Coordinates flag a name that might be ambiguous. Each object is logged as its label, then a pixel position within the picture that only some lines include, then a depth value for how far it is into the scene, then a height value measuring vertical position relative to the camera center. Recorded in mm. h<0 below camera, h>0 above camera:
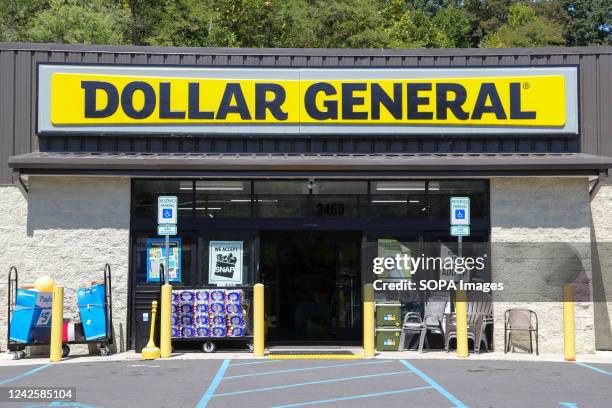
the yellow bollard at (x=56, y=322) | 15977 -1470
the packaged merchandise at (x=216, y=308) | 17281 -1318
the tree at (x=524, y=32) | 57225 +14355
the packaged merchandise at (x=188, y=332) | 17188 -1785
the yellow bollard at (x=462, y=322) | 16391 -1524
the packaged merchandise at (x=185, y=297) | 17281 -1097
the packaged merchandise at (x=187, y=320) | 17219 -1549
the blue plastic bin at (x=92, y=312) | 16781 -1357
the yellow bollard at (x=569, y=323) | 16125 -1523
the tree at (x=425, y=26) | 49469 +14081
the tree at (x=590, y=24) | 64812 +16422
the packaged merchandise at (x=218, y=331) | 17172 -1767
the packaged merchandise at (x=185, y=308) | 17234 -1325
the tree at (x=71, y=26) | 36750 +9289
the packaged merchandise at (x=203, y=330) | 17188 -1755
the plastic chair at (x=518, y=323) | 17375 -1644
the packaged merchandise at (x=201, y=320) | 17203 -1550
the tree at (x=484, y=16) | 66812 +17854
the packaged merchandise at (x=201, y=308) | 17266 -1316
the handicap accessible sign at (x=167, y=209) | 16109 +605
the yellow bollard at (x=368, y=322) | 16375 -1531
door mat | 16359 -2190
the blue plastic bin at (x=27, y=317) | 16438 -1420
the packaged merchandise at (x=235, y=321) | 17266 -1580
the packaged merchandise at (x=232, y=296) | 17375 -1087
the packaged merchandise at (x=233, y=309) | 17312 -1341
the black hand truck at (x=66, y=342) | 16438 -1657
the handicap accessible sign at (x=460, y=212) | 16203 +550
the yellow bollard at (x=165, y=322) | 16312 -1518
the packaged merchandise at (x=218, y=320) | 17219 -1552
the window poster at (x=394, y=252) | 18031 -217
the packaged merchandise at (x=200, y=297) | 17297 -1101
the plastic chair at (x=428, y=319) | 17516 -1589
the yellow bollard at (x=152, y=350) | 16125 -2011
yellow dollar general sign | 17812 +2948
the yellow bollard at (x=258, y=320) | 16234 -1475
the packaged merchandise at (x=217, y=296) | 17344 -1083
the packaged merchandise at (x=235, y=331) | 17250 -1785
